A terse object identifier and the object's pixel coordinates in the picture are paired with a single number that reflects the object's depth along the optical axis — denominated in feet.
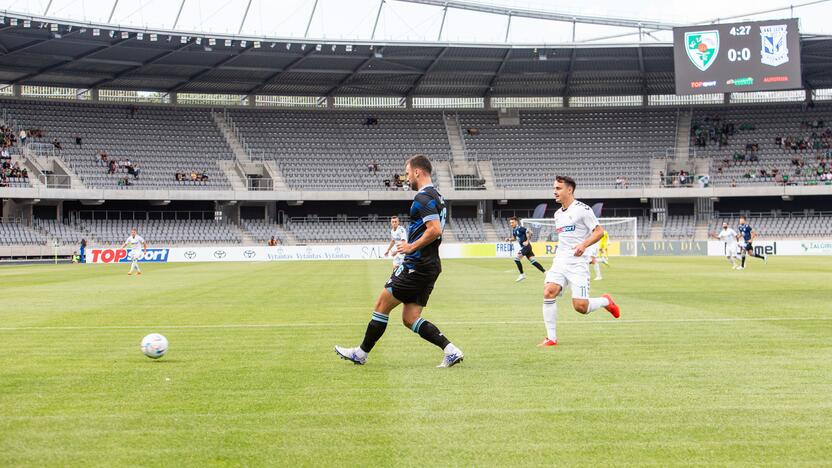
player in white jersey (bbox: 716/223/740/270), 110.86
